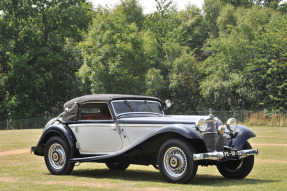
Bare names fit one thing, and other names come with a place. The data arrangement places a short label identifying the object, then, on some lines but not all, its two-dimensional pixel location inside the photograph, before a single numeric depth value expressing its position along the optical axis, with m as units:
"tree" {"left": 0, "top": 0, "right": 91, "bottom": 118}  60.22
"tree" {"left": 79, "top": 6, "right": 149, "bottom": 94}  57.94
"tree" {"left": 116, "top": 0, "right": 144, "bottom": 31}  79.32
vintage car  10.67
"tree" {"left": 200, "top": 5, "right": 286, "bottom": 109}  56.41
